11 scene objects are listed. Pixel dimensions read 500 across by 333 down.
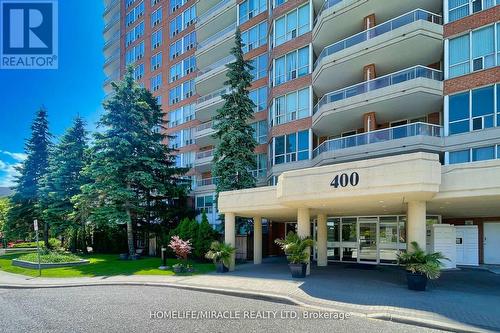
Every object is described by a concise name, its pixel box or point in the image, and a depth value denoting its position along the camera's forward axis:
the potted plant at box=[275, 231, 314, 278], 15.66
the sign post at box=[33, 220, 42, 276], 20.37
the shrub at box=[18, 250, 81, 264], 24.02
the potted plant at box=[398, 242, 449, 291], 12.20
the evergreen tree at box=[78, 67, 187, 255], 27.48
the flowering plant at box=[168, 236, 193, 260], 19.19
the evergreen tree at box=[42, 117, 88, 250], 35.00
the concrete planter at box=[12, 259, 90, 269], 23.10
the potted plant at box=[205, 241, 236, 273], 18.47
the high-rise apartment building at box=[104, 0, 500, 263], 13.62
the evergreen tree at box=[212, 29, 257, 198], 25.88
